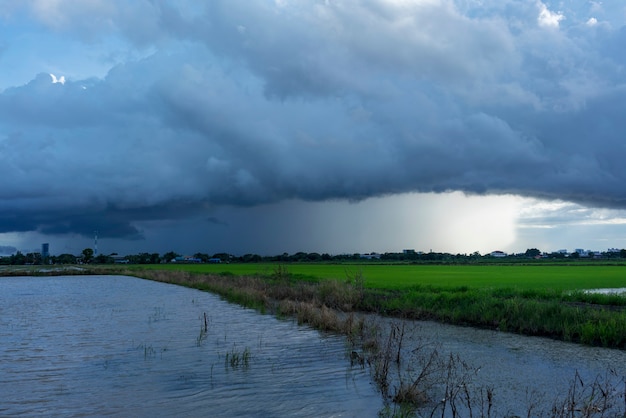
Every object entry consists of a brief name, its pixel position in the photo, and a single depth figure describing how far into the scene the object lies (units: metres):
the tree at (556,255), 188.00
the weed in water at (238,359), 15.41
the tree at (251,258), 185.69
